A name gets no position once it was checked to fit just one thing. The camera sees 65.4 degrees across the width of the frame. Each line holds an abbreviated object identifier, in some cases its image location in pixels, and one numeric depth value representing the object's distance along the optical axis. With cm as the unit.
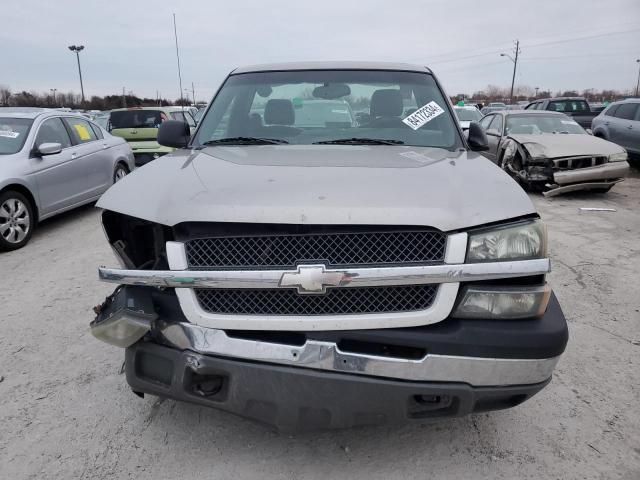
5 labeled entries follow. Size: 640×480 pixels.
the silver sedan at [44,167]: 614
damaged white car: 869
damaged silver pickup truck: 198
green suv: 1114
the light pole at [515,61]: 6346
